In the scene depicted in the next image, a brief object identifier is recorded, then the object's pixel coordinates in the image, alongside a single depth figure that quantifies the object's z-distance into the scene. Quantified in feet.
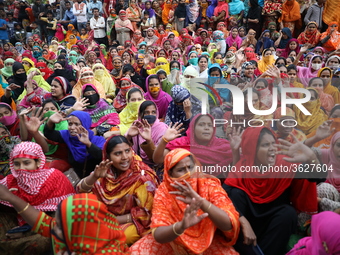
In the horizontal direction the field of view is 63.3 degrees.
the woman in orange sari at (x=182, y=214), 4.96
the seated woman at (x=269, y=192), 5.62
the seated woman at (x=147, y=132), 7.81
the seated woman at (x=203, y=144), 7.34
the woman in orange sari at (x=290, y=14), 25.48
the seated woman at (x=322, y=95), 11.60
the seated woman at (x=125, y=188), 6.43
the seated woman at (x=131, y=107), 11.87
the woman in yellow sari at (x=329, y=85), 12.19
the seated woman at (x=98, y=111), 11.51
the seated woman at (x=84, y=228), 4.45
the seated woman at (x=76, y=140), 9.09
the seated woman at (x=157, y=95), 13.75
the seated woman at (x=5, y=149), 8.28
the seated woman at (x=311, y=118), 9.63
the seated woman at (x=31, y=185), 6.57
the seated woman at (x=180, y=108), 10.52
